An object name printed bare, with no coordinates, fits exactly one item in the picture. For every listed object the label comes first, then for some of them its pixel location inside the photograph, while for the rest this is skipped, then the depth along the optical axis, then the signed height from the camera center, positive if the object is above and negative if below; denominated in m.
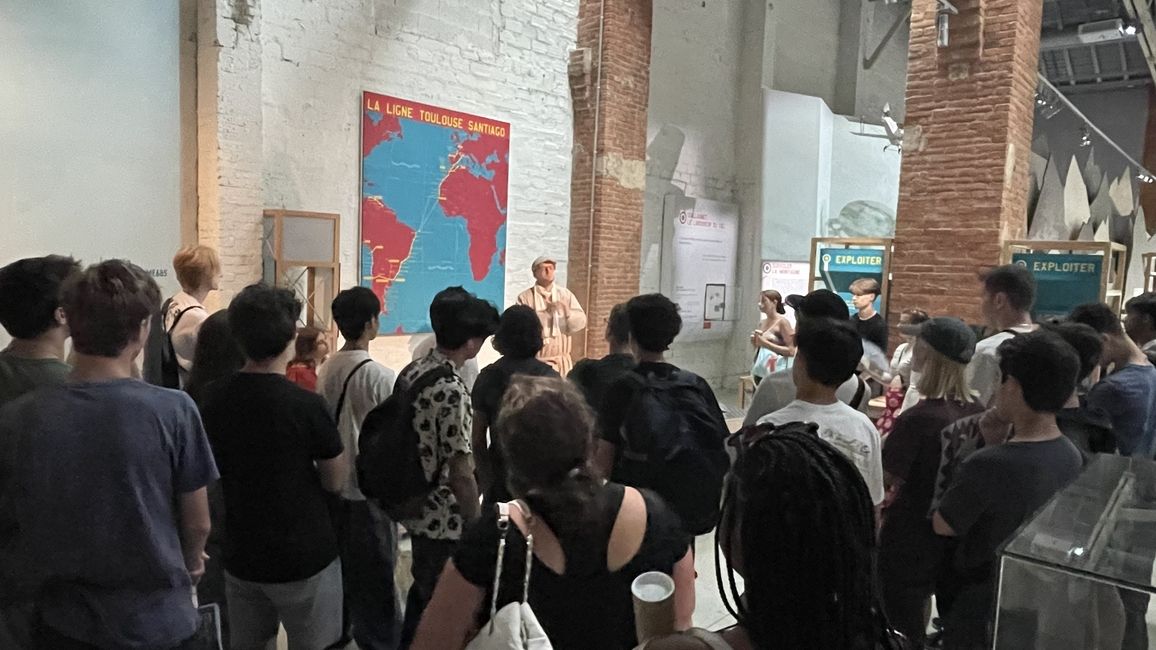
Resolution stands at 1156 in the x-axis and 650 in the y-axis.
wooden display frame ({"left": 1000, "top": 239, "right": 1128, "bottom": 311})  5.00 +0.24
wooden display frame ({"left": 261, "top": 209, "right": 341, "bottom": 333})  4.65 -0.06
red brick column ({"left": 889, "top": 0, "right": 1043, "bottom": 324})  5.32 +0.95
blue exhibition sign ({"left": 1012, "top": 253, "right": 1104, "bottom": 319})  5.05 +0.03
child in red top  3.22 -0.46
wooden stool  7.52 -1.26
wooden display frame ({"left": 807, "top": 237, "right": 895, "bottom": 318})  5.92 +0.23
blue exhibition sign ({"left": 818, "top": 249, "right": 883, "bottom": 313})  6.09 +0.07
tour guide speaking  5.53 -0.30
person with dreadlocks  0.95 -0.36
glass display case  1.35 -0.55
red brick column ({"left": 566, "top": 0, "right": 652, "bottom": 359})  7.07 +1.14
